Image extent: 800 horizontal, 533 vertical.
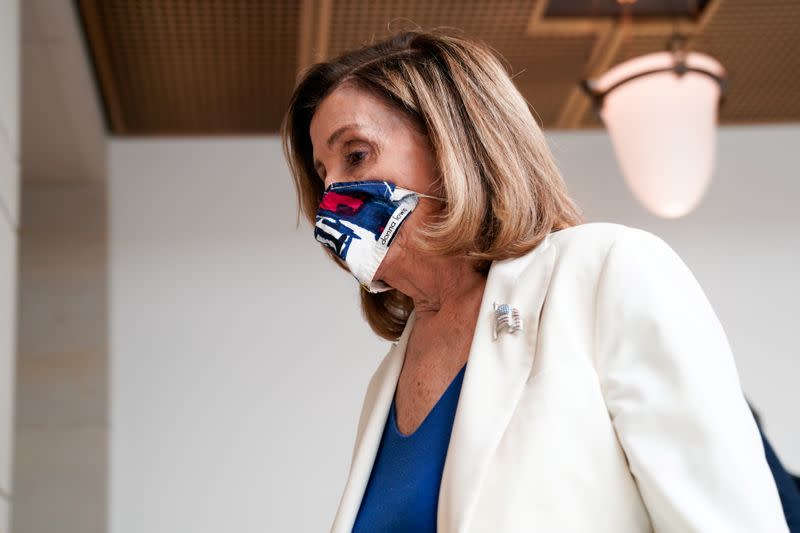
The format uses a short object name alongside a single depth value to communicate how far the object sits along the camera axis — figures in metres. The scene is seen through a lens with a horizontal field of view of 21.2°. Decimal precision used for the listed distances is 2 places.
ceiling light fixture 3.09
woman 1.64
